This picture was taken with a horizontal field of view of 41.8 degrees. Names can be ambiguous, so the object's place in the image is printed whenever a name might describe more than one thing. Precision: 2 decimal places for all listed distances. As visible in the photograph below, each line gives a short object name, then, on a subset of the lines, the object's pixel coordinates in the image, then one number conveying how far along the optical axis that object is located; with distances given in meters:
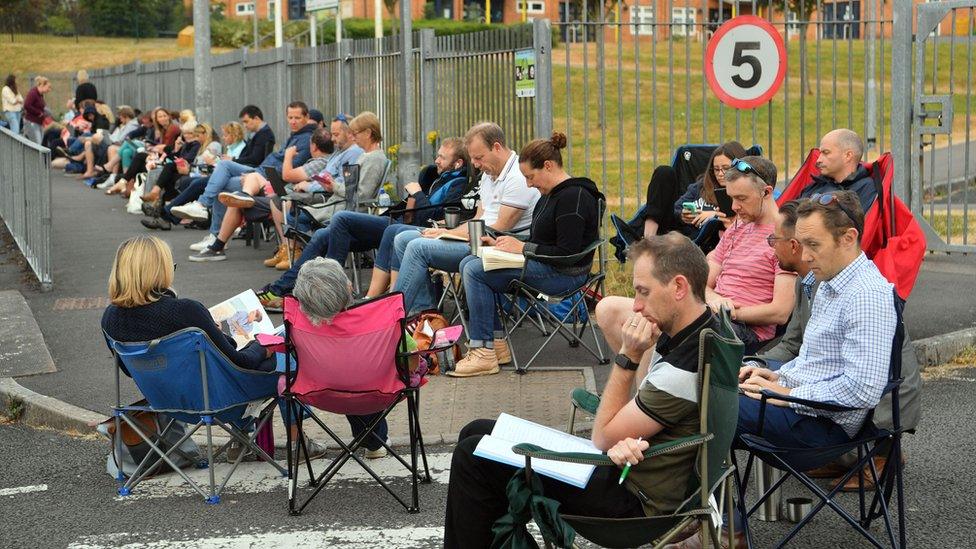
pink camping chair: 6.06
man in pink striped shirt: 6.90
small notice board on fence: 11.40
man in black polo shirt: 4.40
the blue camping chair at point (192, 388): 6.26
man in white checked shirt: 5.08
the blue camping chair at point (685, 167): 10.01
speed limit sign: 10.25
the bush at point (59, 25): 77.25
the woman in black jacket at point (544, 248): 8.71
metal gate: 11.83
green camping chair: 4.32
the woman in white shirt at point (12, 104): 29.34
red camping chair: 7.26
